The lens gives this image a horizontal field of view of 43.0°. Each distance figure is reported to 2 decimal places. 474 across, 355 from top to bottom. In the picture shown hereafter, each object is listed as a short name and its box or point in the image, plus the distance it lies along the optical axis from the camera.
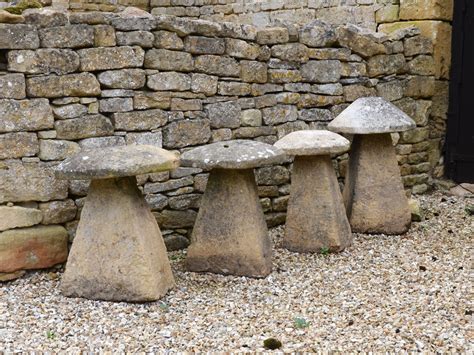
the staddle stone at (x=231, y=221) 4.33
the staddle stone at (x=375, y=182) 5.39
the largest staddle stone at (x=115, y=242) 3.82
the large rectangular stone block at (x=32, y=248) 4.22
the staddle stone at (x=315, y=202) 4.88
